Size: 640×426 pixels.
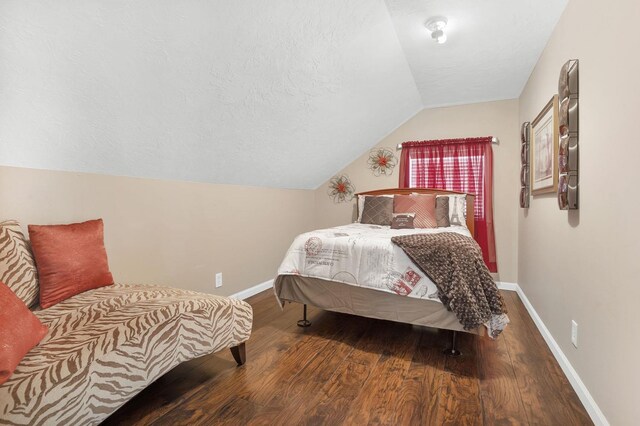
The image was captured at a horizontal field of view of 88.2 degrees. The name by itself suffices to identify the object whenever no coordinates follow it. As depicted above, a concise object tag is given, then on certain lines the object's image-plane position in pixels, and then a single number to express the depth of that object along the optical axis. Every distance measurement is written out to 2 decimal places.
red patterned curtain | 3.79
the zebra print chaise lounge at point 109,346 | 1.06
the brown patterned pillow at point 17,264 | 1.51
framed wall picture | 2.11
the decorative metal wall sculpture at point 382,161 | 4.28
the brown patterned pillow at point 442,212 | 3.34
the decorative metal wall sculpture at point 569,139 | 1.75
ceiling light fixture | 2.26
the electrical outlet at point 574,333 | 1.74
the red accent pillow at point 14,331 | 1.06
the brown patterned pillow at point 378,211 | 3.62
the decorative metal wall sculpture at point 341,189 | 4.51
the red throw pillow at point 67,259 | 1.62
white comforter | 2.13
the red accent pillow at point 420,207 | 3.31
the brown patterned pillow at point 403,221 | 3.28
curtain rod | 3.78
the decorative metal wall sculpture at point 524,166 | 3.08
